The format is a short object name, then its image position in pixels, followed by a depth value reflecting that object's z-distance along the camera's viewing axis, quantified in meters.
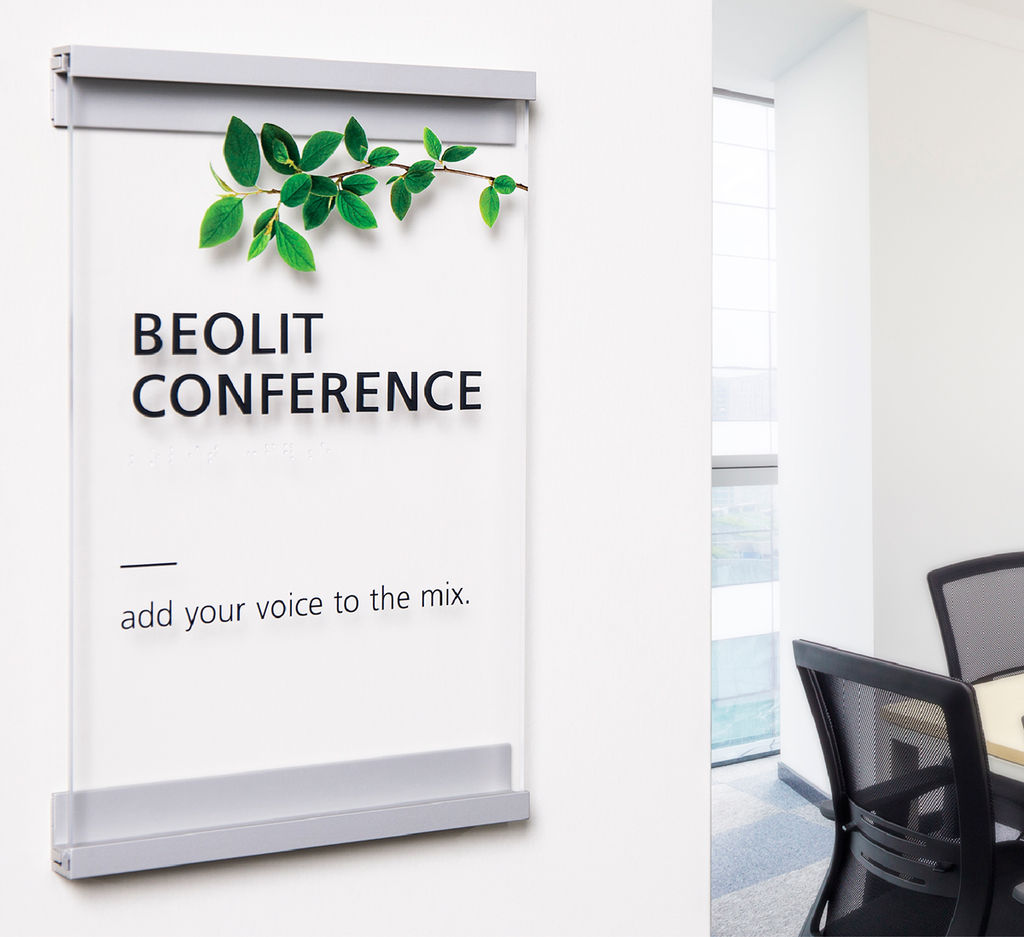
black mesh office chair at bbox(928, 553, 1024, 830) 2.05
